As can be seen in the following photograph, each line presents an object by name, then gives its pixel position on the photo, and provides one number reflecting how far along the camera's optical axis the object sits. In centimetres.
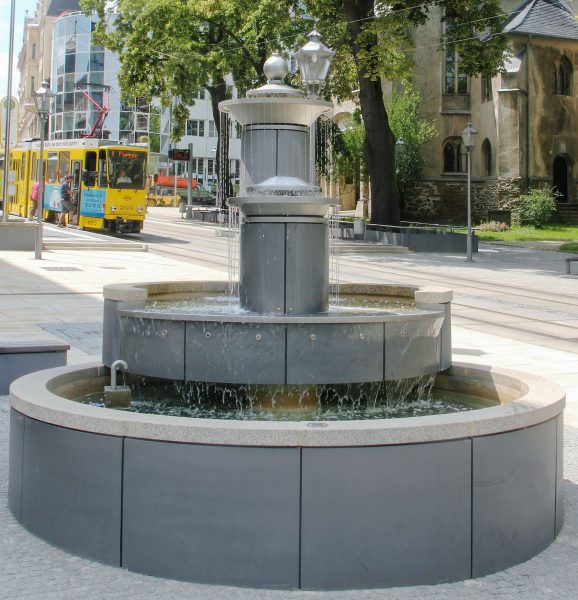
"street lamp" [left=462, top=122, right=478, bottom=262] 2894
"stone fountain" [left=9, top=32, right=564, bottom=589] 471
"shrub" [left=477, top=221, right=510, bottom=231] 4432
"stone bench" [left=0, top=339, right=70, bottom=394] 951
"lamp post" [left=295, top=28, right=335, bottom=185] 1255
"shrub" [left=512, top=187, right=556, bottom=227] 4500
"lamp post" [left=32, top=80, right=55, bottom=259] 2777
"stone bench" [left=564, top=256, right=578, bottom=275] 2497
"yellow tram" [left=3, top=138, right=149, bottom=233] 3672
